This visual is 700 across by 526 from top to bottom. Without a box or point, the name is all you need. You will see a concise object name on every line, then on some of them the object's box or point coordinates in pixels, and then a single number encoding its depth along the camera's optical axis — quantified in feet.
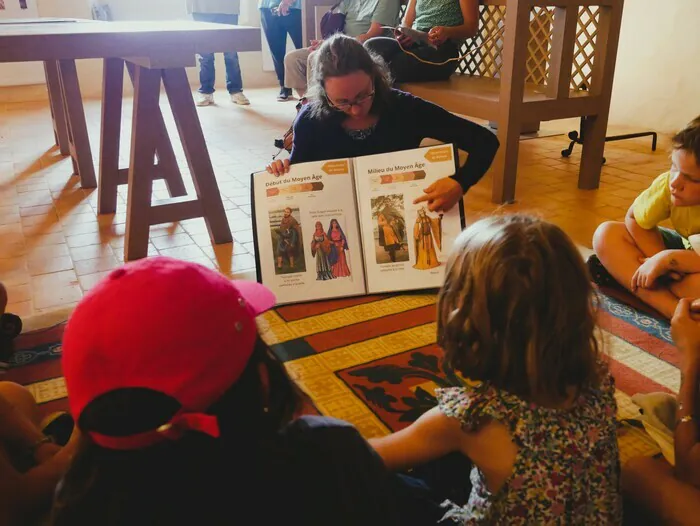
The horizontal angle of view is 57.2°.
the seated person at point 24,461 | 2.51
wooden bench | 7.31
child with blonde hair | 2.26
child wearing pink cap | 1.66
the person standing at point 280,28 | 14.76
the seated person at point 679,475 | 2.81
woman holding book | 5.07
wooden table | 5.22
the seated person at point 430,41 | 8.73
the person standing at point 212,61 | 14.42
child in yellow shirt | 4.49
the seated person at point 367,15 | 10.00
